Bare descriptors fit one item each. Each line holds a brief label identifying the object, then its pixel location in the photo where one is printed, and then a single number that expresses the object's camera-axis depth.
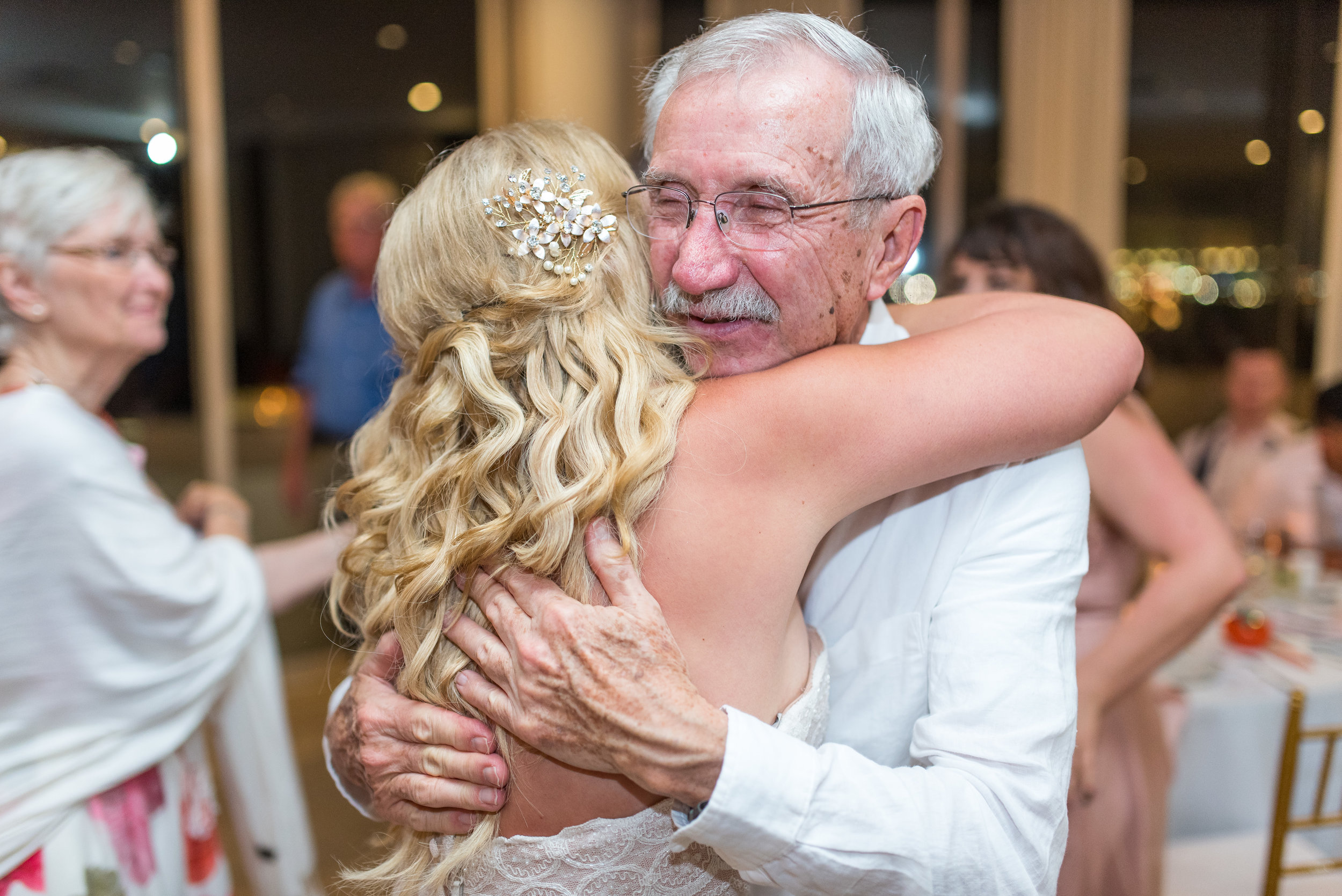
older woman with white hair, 1.60
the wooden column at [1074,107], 5.86
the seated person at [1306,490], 3.60
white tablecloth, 2.50
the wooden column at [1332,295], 5.65
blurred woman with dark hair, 1.79
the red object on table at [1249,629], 2.89
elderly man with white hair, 1.00
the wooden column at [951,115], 6.26
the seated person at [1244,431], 4.40
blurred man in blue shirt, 4.58
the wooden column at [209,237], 4.61
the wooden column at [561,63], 5.51
